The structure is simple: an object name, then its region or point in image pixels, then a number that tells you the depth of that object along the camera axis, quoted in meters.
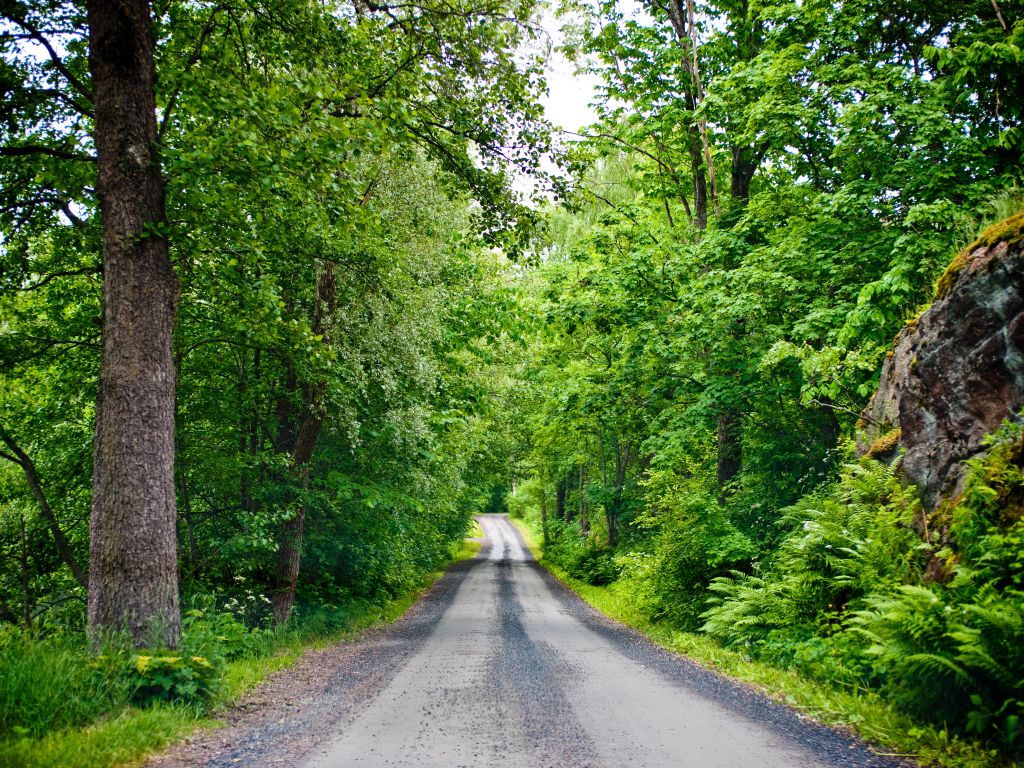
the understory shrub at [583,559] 18.58
